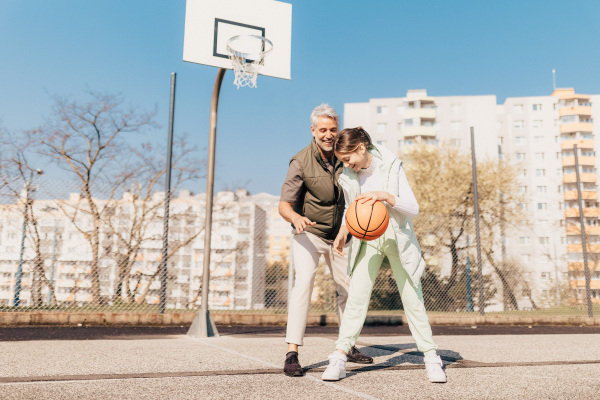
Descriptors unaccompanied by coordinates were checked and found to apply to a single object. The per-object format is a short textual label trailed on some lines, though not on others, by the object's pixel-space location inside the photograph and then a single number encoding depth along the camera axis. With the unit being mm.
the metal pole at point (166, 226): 7719
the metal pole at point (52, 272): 7195
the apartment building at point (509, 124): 61625
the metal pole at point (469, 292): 9659
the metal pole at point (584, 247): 9617
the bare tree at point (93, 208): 7408
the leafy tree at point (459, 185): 20797
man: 3421
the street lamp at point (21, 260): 7031
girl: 2963
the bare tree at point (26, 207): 7004
